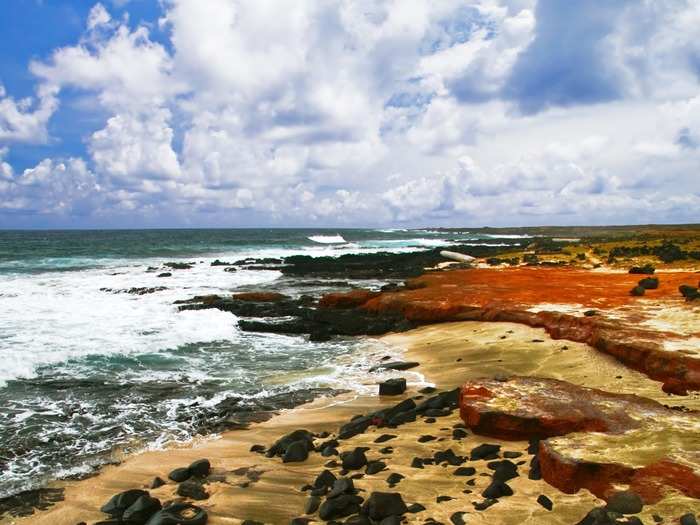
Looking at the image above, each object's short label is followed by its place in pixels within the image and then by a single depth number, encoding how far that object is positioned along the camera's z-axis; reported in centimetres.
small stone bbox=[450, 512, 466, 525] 490
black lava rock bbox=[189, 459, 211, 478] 663
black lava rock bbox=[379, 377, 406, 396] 1013
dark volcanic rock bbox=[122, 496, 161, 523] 545
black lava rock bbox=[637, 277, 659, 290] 1681
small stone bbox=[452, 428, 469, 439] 724
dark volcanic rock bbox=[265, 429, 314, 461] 735
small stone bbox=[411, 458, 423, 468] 640
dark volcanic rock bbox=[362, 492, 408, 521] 512
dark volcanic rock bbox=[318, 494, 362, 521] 528
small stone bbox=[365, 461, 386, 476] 632
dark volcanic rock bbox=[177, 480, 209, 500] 601
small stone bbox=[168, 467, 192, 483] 655
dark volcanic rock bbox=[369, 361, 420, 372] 1248
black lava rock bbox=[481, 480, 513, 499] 534
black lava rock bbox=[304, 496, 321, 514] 549
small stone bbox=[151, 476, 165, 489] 641
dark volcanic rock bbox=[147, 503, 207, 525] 523
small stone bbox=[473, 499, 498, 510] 515
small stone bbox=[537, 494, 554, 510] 502
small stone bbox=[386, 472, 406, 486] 595
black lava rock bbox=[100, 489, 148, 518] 573
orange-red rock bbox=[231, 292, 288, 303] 2473
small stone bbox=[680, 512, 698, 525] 425
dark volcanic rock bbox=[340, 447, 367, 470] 652
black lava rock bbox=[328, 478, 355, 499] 561
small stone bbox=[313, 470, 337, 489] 606
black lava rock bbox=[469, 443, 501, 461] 642
